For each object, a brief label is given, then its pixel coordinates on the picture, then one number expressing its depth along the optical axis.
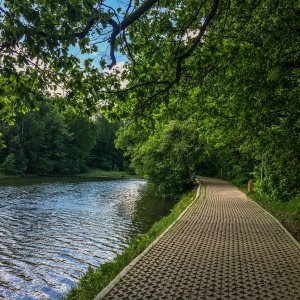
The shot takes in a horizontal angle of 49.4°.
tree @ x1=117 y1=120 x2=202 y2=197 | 28.20
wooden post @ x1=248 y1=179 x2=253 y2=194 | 22.86
